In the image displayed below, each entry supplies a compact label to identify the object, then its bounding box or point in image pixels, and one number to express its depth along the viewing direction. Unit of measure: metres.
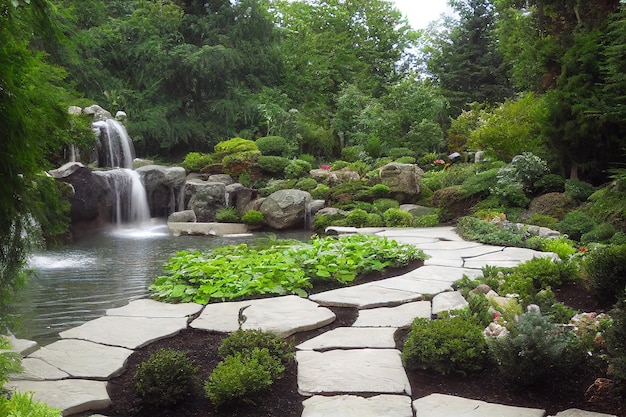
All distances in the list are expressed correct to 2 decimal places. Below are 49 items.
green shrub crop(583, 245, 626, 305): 3.38
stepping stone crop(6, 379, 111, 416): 2.30
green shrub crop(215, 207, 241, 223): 11.70
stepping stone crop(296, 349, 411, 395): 2.53
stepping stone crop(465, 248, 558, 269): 5.14
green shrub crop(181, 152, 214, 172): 14.09
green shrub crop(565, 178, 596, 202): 8.20
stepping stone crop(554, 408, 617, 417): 2.23
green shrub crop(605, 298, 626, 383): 2.25
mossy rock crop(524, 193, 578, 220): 8.12
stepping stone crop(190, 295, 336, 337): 3.42
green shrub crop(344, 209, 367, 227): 9.70
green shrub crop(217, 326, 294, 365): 2.82
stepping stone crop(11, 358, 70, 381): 2.59
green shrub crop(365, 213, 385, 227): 9.56
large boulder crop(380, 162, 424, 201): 11.64
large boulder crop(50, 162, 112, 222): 10.48
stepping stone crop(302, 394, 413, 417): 2.27
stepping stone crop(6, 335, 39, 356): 2.93
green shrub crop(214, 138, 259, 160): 14.16
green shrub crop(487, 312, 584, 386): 2.47
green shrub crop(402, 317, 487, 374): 2.71
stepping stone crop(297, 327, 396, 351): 3.07
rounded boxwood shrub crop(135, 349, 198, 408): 2.42
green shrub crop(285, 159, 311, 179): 13.46
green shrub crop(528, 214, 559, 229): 7.54
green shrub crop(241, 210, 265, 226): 11.21
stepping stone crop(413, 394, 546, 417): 2.26
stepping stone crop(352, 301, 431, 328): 3.45
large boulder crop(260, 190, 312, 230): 11.10
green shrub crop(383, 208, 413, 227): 9.43
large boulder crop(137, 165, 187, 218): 12.55
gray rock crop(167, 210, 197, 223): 11.77
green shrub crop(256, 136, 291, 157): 15.00
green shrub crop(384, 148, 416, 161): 15.20
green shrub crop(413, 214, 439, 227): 9.17
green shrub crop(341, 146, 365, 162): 16.12
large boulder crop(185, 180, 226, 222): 12.11
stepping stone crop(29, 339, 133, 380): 2.71
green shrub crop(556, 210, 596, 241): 6.86
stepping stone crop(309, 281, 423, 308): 3.94
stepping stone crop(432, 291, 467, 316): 3.68
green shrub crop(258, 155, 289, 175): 13.66
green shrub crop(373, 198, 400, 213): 10.86
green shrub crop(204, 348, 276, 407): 2.37
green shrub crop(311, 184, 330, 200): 11.90
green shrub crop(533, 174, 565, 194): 8.98
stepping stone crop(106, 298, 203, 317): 3.81
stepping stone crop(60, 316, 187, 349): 3.20
